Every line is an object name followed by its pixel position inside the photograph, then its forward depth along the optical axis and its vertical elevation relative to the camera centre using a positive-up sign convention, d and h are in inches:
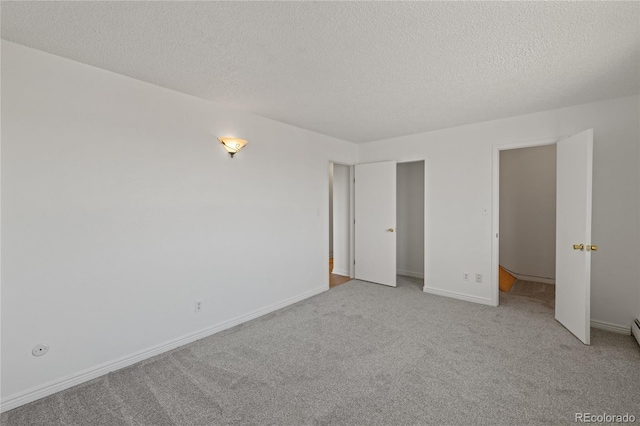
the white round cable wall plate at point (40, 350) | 75.6 -38.8
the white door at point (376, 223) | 174.7 -10.3
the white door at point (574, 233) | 100.0 -10.9
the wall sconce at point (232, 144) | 113.7 +26.9
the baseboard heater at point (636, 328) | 101.7 -47.1
